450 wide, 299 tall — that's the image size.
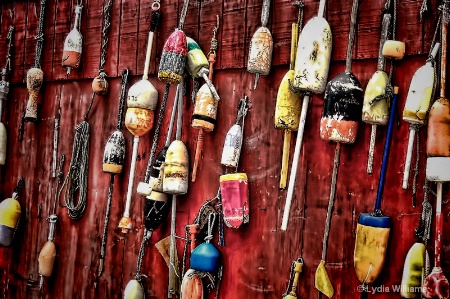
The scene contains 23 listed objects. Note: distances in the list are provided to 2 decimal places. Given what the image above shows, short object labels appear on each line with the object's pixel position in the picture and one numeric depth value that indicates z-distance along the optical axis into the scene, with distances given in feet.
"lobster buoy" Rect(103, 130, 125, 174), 12.39
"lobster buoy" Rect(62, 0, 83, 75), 13.43
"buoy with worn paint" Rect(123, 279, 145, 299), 11.80
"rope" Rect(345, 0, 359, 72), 9.97
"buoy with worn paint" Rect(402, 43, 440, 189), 9.14
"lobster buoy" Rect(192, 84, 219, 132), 11.14
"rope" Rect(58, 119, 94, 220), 13.21
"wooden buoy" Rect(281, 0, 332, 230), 10.01
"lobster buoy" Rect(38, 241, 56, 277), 13.37
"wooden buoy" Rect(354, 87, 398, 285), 9.28
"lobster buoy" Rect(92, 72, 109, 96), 12.90
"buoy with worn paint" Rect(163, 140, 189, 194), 11.19
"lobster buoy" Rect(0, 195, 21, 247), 13.79
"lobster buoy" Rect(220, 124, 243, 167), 10.86
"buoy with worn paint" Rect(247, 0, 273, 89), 10.66
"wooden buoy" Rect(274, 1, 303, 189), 10.34
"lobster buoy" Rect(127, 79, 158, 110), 11.96
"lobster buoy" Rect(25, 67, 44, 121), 13.96
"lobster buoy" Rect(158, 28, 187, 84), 11.07
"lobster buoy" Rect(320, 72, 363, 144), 9.69
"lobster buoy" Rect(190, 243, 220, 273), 10.87
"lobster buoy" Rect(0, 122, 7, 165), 14.53
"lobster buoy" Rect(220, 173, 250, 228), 10.73
